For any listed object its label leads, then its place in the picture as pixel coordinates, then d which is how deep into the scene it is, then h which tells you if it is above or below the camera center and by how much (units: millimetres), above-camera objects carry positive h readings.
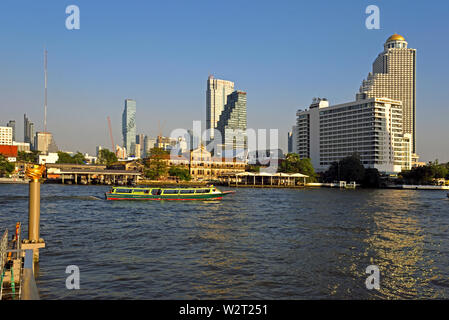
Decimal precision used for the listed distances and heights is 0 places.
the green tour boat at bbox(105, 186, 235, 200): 69688 -4106
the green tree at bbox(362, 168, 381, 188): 152875 -2854
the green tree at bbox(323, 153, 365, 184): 152000 +669
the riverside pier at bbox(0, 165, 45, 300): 12445 -3267
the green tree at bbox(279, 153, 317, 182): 163750 +1947
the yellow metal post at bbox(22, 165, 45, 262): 15985 -1621
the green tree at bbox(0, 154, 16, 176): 156875 +1580
